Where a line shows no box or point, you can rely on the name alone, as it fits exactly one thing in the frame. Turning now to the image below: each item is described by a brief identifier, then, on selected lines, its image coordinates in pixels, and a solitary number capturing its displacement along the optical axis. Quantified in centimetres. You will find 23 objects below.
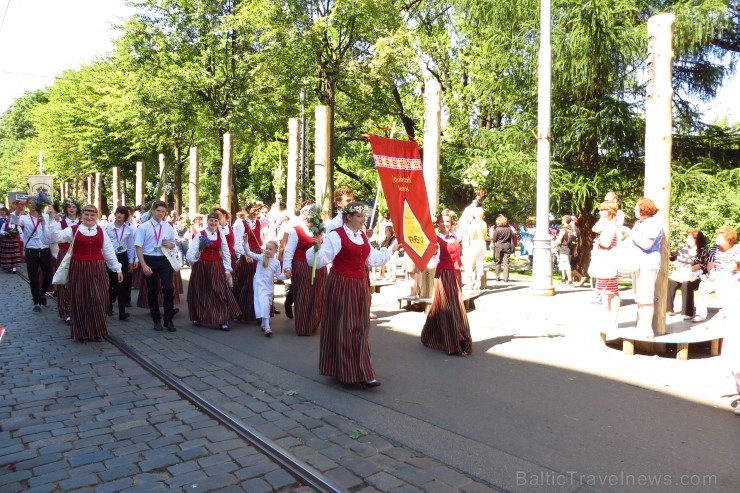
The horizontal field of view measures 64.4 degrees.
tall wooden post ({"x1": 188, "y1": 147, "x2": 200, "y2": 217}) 1998
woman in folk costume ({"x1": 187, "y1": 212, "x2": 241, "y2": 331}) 943
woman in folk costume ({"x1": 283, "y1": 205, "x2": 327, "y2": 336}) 894
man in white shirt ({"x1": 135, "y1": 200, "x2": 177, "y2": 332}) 915
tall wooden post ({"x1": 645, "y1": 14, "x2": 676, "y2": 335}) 789
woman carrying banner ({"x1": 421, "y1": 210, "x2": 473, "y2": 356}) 763
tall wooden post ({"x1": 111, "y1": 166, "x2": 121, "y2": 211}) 3253
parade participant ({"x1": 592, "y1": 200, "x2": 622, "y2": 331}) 922
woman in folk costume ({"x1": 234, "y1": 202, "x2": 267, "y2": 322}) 1005
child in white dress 915
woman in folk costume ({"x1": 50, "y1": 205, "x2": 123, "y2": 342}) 820
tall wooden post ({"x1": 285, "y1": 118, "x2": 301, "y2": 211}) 1562
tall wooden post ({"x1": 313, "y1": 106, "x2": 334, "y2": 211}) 1210
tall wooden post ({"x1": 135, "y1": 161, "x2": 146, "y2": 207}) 2741
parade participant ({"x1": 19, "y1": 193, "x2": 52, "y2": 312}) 1137
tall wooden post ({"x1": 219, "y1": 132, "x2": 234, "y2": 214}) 1927
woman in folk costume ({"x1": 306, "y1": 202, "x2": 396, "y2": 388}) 605
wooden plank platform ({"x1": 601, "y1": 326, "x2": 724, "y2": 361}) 737
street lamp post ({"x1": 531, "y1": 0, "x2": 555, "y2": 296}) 1296
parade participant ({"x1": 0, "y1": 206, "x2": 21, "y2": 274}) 1928
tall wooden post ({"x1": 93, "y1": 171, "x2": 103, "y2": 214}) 3704
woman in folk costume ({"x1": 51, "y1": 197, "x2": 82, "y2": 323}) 968
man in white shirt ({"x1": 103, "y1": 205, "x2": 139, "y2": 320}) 1088
